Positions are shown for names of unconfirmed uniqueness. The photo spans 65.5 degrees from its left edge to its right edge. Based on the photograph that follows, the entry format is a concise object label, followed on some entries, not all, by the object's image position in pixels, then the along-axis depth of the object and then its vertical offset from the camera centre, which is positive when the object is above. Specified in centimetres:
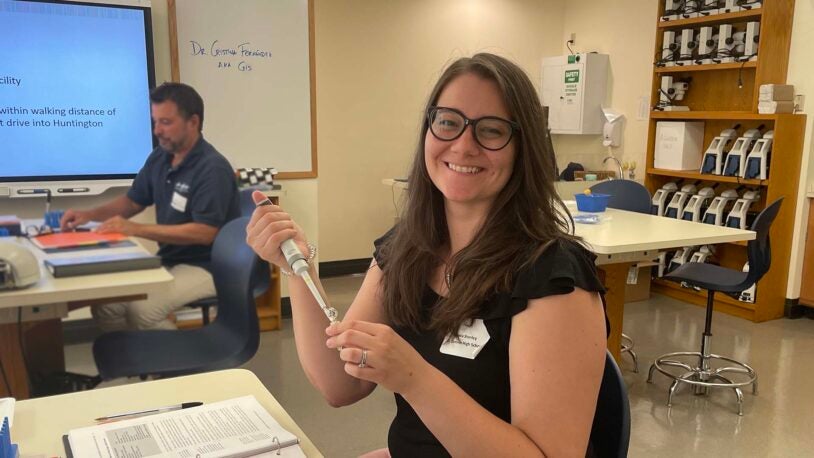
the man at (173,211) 215 -28
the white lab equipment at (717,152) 423 -12
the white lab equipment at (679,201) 443 -47
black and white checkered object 319 -23
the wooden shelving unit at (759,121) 391 +8
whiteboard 307 +29
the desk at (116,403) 106 -51
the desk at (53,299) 188 -51
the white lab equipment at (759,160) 390 -16
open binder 98 -49
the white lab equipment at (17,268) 182 -40
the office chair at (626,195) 355 -34
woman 94 -28
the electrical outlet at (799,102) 393 +20
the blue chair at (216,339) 205 -71
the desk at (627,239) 257 -44
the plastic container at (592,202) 312 -34
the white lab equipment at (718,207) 419 -48
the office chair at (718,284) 283 -68
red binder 202 -35
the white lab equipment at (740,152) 404 -11
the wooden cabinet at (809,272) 399 -86
